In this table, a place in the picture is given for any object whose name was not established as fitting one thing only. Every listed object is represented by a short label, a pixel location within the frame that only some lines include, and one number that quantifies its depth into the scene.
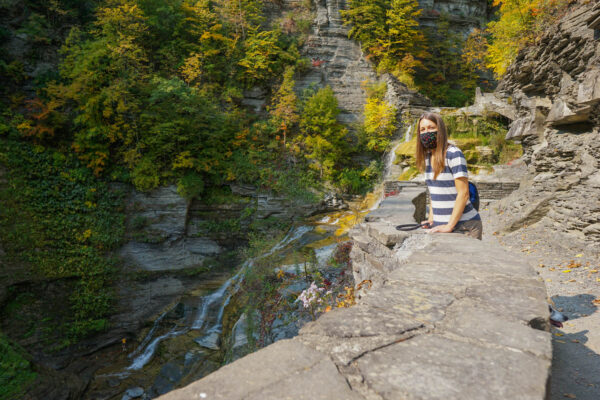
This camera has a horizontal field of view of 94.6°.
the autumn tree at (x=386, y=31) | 17.23
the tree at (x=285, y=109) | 15.32
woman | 2.46
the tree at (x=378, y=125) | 15.56
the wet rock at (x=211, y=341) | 7.57
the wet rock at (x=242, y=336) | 5.56
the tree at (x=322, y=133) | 15.02
